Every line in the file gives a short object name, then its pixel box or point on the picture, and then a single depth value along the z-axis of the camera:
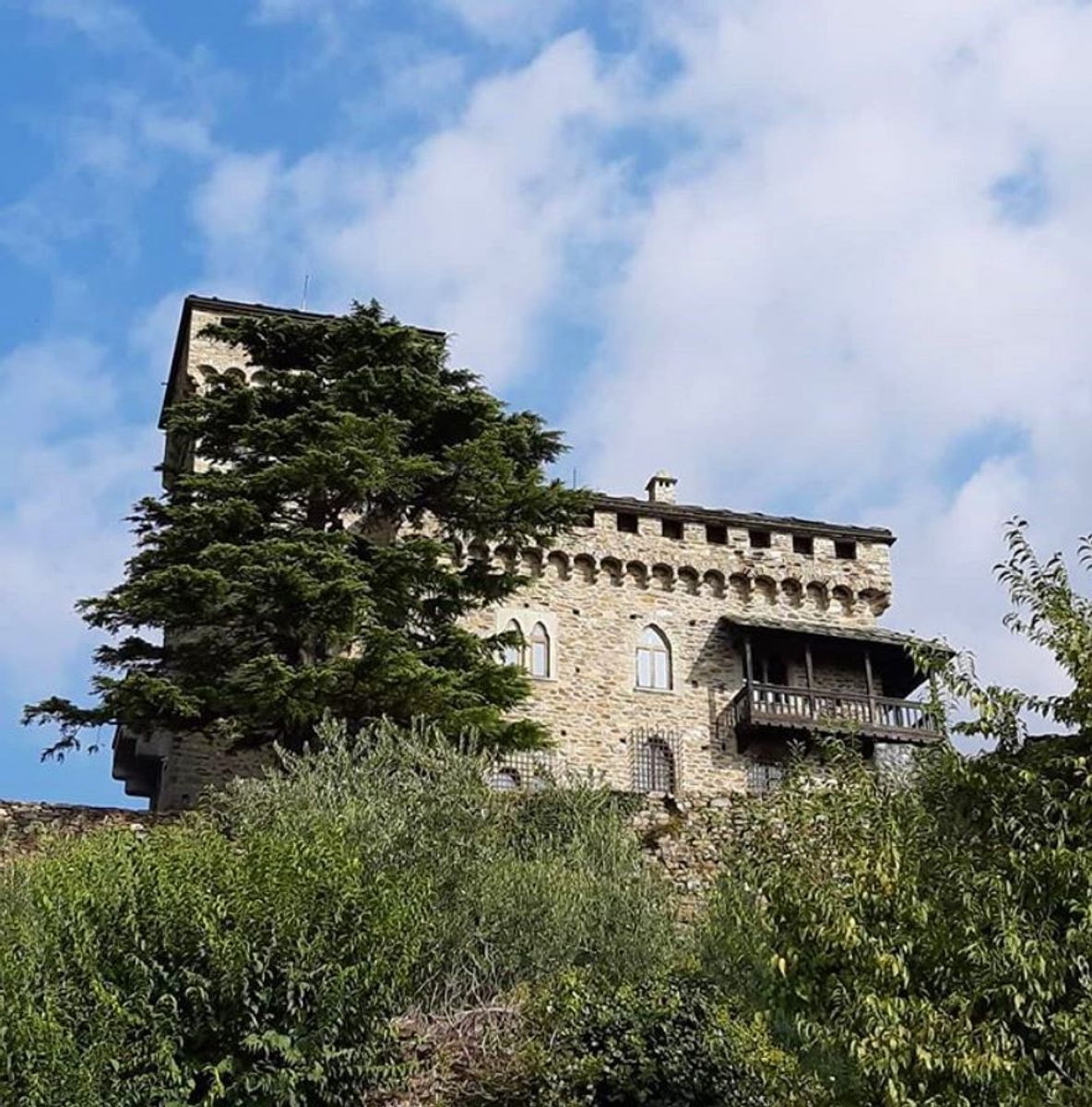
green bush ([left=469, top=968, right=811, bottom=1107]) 13.49
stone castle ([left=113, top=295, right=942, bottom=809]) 33.53
